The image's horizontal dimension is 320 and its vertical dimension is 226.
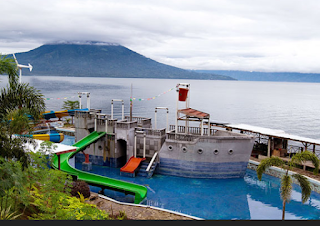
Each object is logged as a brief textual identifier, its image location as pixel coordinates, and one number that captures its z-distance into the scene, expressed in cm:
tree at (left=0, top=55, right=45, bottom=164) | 1336
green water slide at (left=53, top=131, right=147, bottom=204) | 2303
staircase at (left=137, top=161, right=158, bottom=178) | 2916
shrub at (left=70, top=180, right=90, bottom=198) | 2033
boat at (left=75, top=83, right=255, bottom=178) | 2803
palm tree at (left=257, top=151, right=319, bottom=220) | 1691
